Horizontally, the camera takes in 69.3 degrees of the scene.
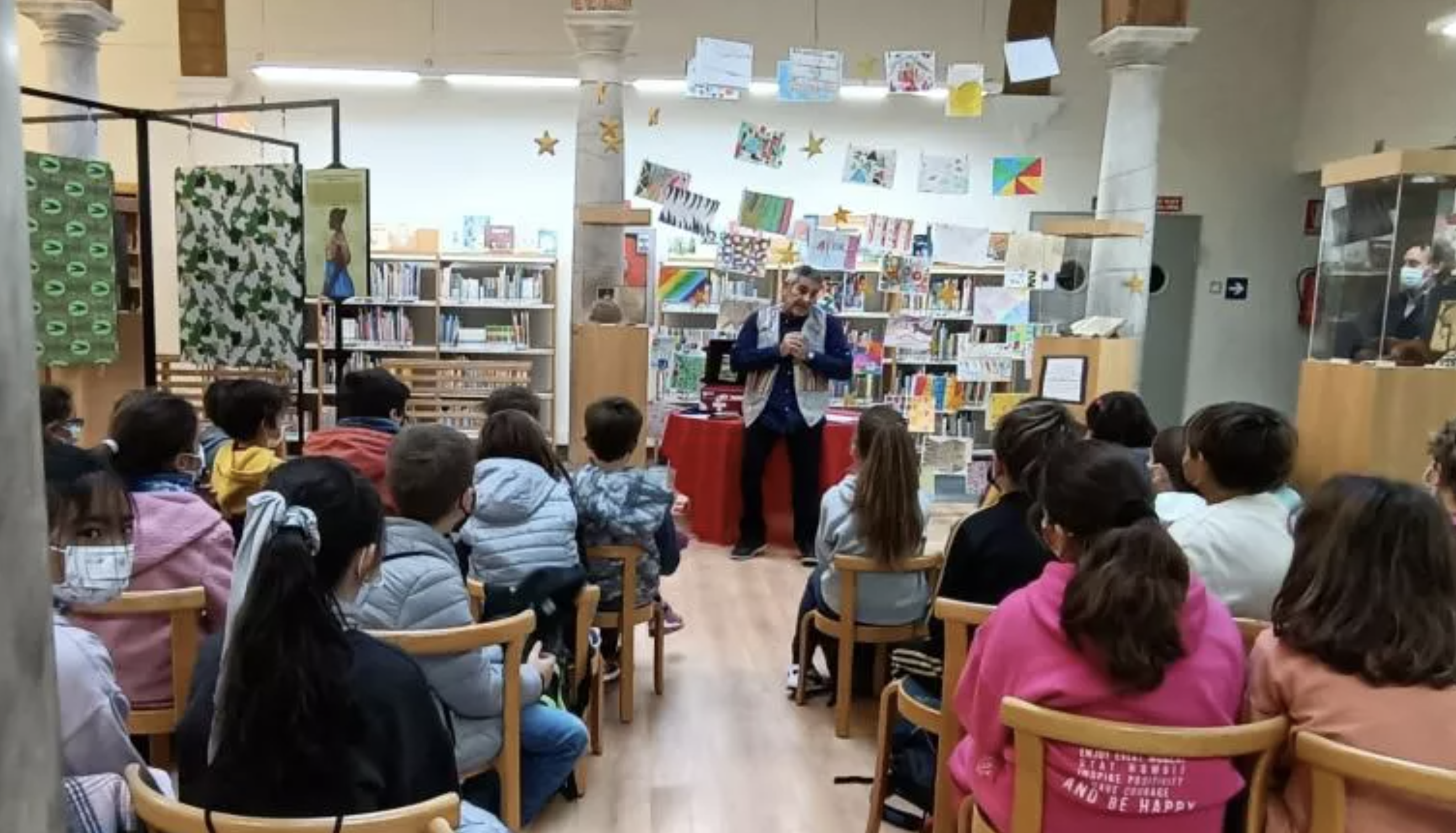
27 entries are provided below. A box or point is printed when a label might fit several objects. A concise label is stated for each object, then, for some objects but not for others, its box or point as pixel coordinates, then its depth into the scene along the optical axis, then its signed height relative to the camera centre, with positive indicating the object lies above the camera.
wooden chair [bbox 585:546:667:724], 3.32 -1.05
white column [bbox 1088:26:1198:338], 6.70 +0.89
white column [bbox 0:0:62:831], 0.71 -0.19
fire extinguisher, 8.91 +0.22
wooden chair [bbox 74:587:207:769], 2.12 -0.75
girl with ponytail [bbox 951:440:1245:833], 1.62 -0.57
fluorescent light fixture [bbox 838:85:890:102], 8.46 +1.67
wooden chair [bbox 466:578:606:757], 2.84 -0.94
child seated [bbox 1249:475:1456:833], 1.58 -0.50
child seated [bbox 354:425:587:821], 2.07 -0.59
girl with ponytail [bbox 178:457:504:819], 1.37 -0.57
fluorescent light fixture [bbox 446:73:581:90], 8.34 +1.63
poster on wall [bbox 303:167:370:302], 5.05 +0.20
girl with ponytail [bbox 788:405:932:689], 3.25 -0.68
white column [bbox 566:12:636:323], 6.27 +0.92
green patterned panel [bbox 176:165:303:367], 4.96 +0.06
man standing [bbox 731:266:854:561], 5.45 -0.41
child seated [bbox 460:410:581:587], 2.88 -0.65
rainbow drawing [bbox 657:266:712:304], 8.32 +0.08
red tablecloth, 5.65 -0.93
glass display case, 4.15 +0.25
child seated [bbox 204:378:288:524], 3.16 -0.50
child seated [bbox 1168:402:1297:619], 2.29 -0.43
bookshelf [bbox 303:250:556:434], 8.14 -0.35
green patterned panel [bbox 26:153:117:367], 4.30 +0.05
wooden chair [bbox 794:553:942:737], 3.21 -1.03
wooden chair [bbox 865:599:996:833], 2.10 -0.90
